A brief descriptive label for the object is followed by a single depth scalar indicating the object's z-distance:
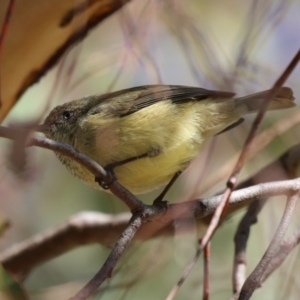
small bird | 2.12
